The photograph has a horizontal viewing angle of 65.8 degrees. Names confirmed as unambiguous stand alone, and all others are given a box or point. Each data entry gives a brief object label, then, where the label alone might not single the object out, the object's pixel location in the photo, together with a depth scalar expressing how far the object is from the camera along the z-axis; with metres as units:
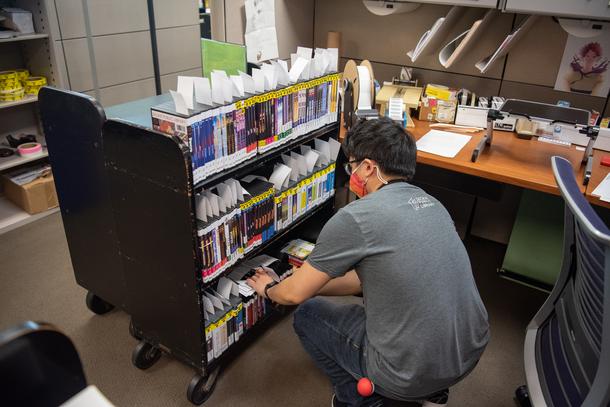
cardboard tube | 2.87
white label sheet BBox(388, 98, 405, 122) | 2.34
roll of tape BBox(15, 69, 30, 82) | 2.83
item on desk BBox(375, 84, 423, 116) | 2.53
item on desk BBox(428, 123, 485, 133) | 2.46
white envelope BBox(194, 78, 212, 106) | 1.48
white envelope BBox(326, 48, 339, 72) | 2.07
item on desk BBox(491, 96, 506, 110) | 2.42
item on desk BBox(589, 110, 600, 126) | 2.24
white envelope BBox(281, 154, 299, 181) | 2.05
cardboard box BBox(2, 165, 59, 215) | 2.89
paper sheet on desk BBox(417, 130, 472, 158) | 2.18
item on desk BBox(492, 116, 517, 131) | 2.49
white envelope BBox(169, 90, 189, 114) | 1.44
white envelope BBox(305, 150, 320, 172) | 2.12
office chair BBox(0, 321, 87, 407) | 0.70
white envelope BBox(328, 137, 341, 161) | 2.24
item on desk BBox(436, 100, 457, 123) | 2.52
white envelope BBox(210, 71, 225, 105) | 1.53
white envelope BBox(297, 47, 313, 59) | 1.98
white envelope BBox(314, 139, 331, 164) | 2.21
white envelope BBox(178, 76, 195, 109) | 1.47
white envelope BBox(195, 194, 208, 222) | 1.58
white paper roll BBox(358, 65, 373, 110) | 2.41
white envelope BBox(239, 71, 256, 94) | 1.66
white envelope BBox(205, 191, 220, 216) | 1.62
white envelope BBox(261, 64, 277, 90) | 1.75
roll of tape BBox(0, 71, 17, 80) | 2.69
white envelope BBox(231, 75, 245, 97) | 1.62
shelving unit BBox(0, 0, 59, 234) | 2.75
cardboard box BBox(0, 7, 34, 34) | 2.64
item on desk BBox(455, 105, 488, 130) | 2.48
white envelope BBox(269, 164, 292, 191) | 1.96
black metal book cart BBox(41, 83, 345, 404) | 1.46
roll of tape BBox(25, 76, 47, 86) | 2.84
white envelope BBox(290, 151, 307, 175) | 2.07
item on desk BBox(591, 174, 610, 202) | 1.80
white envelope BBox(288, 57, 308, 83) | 1.88
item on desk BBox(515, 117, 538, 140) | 2.41
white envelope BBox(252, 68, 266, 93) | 1.71
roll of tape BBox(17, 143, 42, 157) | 2.88
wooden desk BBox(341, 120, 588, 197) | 1.96
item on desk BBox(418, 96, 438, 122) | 2.55
